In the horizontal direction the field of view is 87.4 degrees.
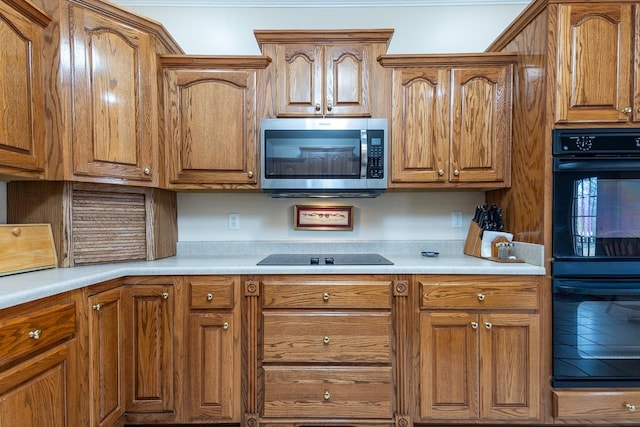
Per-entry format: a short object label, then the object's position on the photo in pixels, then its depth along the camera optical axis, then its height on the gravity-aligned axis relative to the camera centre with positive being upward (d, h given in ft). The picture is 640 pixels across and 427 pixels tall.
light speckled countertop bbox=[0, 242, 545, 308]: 4.24 -1.03
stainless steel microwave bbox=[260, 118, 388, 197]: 6.41 +0.98
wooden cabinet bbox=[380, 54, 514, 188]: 6.49 +1.77
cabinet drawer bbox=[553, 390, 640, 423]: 5.41 -3.23
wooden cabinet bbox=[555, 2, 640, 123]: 5.39 +2.31
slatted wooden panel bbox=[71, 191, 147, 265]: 5.76 -0.36
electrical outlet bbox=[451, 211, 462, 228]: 7.73 -0.30
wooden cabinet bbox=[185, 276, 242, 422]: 5.64 -2.45
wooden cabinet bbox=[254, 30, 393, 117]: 6.51 +2.55
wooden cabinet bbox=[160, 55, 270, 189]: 6.51 +1.75
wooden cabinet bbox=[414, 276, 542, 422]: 5.55 -2.39
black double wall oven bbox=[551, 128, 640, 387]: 5.41 -0.85
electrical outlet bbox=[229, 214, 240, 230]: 7.78 -0.33
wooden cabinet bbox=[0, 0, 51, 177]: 4.69 +1.75
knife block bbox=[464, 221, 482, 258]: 6.91 -0.74
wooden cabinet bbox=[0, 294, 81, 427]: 3.70 -1.89
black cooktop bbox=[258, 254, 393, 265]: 6.08 -1.03
